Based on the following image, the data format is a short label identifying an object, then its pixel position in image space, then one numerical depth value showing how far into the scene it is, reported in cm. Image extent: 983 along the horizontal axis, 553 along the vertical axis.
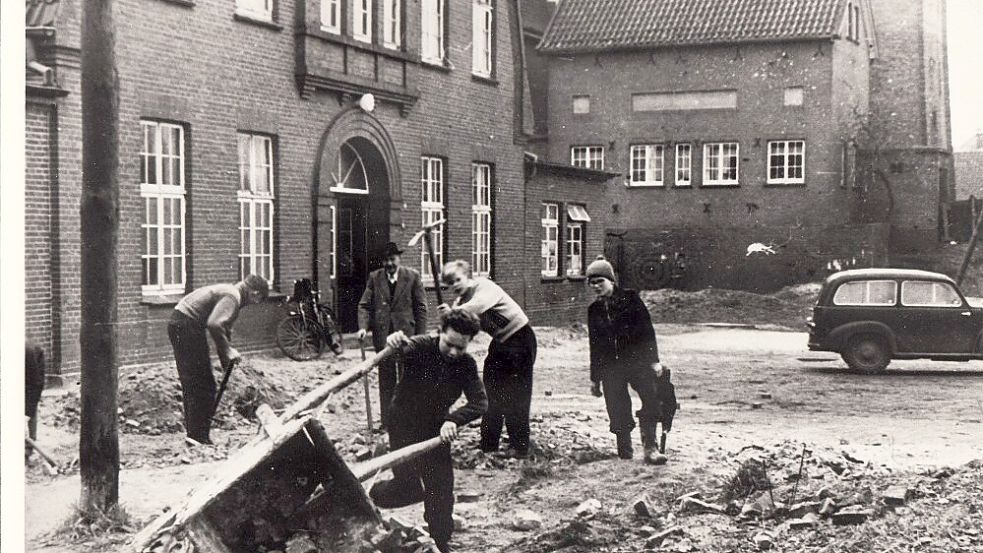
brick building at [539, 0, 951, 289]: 1209
